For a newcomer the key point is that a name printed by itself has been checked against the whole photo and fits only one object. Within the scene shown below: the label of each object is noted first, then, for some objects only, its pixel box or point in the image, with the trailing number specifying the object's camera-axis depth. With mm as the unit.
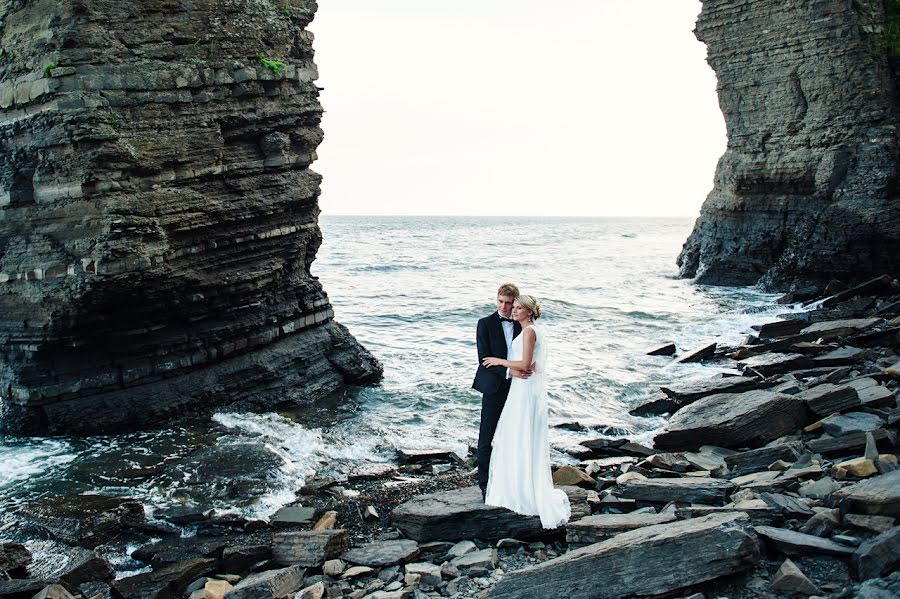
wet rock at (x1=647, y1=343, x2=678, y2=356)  18266
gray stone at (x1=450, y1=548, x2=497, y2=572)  6766
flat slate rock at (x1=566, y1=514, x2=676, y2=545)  6645
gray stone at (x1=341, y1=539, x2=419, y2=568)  7030
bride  7223
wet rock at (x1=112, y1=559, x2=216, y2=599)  6922
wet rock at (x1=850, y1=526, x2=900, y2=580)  5086
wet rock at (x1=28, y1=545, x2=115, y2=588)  7211
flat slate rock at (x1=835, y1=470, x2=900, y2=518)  5883
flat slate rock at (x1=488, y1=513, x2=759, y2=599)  5461
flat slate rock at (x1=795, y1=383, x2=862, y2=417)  9844
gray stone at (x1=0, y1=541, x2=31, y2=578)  7332
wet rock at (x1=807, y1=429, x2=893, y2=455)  8227
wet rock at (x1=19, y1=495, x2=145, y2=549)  8383
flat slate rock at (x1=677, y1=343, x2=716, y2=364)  16906
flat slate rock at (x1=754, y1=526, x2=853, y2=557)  5621
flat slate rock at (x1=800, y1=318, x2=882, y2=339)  15622
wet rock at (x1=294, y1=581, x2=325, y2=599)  6375
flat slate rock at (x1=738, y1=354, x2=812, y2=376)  13602
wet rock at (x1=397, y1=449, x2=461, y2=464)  11117
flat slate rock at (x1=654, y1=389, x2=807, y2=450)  9688
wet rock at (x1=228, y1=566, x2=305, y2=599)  6414
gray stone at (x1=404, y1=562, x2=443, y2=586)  6578
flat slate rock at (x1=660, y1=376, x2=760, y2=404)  12531
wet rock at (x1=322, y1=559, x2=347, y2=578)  6938
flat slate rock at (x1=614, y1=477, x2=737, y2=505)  7406
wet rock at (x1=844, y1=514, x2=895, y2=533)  5754
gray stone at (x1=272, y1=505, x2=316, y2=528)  8602
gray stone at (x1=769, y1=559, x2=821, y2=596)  5211
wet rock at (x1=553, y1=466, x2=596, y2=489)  8859
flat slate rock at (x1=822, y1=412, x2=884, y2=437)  8930
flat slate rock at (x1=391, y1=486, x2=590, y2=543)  7367
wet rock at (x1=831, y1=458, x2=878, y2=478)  7352
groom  7355
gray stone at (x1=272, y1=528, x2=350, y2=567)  7207
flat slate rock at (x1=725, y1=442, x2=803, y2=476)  8570
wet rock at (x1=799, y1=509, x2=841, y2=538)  6031
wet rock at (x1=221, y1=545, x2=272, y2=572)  7395
